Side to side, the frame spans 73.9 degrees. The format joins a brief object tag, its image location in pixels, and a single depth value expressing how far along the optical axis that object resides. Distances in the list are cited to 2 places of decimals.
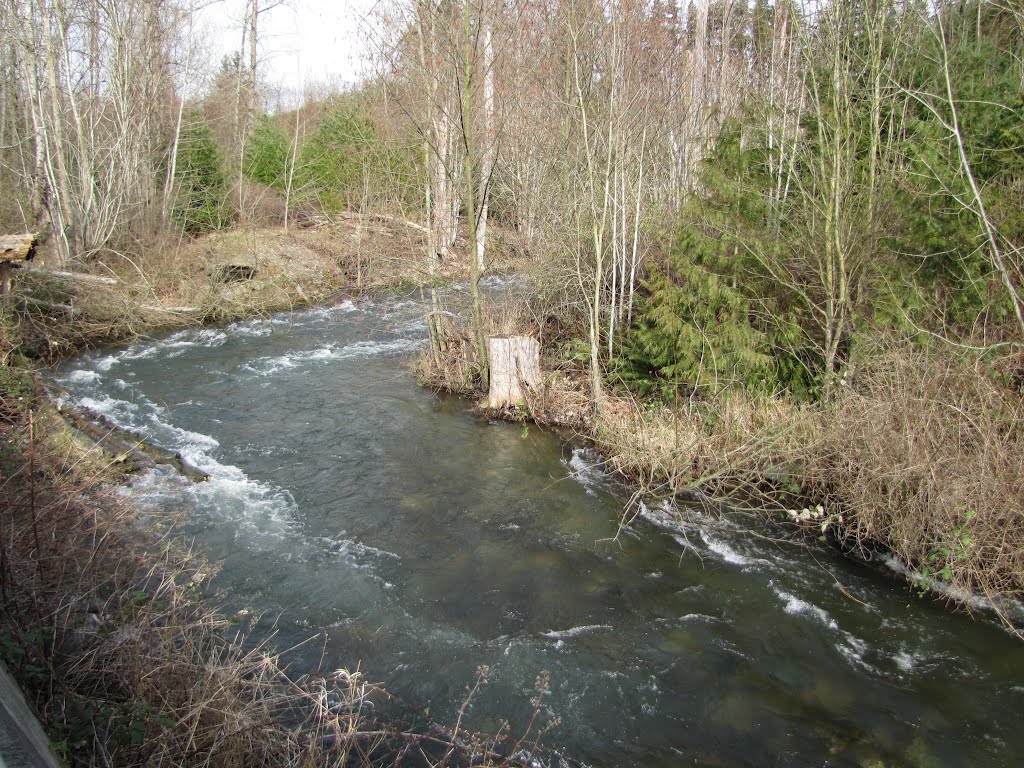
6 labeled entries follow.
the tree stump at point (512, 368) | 9.46
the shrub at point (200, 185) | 18.43
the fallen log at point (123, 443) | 7.69
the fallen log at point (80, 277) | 12.48
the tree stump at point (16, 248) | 9.20
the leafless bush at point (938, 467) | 5.22
